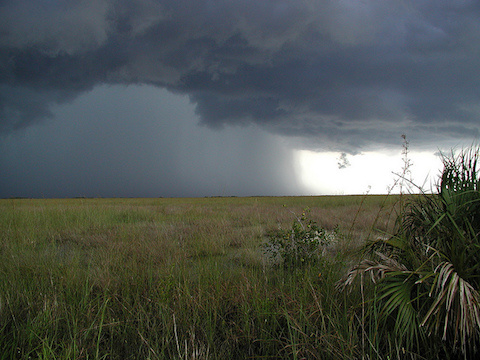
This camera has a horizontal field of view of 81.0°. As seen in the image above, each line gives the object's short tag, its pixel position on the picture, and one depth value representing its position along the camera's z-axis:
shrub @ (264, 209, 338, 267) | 4.58
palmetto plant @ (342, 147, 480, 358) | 2.18
